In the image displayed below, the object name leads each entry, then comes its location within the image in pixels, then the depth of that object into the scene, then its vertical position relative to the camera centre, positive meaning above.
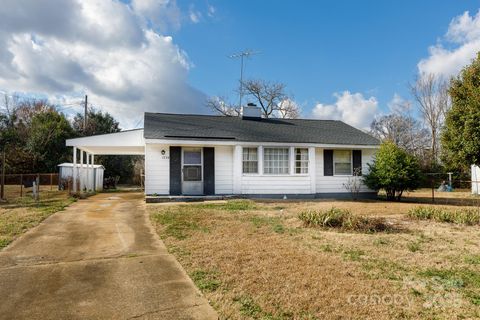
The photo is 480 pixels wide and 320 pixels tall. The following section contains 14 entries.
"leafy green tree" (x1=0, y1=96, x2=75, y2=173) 25.09 +2.23
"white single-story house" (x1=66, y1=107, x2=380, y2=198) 14.45 +0.75
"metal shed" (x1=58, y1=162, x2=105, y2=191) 18.50 -0.10
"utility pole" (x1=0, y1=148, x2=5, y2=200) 14.05 -0.77
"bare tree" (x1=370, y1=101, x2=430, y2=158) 35.88 +4.88
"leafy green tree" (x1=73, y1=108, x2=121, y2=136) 33.13 +5.27
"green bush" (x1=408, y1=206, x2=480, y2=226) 8.75 -1.16
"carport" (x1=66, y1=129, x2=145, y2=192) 15.69 +1.51
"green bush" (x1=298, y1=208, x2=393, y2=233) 7.79 -1.17
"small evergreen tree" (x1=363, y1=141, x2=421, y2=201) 14.16 +0.15
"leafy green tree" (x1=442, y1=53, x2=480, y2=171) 13.86 +2.31
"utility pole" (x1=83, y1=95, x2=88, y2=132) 31.59 +5.34
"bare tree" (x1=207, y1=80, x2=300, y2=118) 38.22 +8.53
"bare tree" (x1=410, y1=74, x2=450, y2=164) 33.53 +6.71
